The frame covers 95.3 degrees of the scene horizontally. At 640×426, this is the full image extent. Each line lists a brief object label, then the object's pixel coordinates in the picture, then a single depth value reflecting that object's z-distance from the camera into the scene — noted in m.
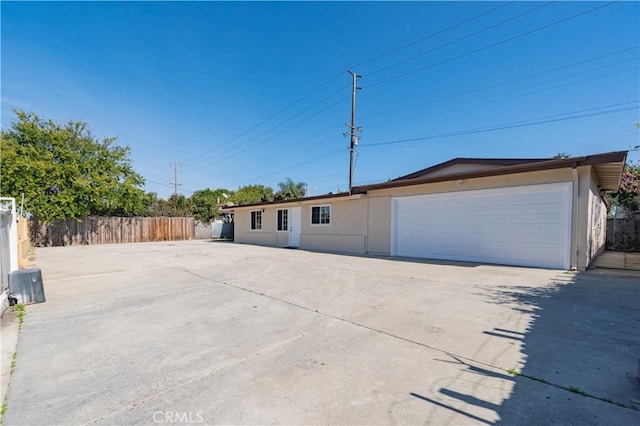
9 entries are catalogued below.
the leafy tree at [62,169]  16.14
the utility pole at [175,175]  34.78
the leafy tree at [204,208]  26.41
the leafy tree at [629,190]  14.02
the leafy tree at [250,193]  38.33
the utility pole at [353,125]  17.92
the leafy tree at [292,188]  30.74
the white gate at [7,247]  4.84
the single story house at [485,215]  7.89
